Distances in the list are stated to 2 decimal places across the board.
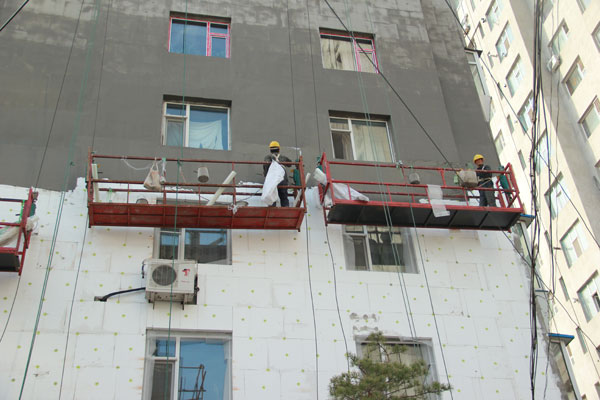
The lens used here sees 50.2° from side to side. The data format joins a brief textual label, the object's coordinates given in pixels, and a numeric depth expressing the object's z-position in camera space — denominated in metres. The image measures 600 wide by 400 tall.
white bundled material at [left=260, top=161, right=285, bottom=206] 12.80
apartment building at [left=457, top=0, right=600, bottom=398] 34.00
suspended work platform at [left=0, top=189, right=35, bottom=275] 11.17
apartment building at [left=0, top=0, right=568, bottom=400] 11.49
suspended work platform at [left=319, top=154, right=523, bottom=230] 13.49
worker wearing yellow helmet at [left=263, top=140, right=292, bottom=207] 13.47
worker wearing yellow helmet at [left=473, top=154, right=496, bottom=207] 14.41
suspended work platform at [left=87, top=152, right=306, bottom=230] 12.49
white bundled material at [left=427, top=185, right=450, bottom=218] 13.50
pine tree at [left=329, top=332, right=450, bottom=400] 9.17
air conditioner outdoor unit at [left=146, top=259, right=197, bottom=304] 11.60
